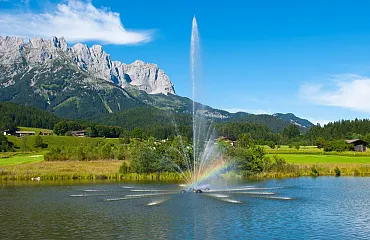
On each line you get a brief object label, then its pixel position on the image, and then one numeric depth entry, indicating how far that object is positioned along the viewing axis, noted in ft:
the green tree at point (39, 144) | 579.07
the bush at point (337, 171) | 266.83
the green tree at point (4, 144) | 526.25
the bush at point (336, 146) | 442.09
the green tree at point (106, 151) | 367.25
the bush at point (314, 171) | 266.98
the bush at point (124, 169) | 268.04
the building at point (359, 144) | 478.80
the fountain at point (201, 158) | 184.85
